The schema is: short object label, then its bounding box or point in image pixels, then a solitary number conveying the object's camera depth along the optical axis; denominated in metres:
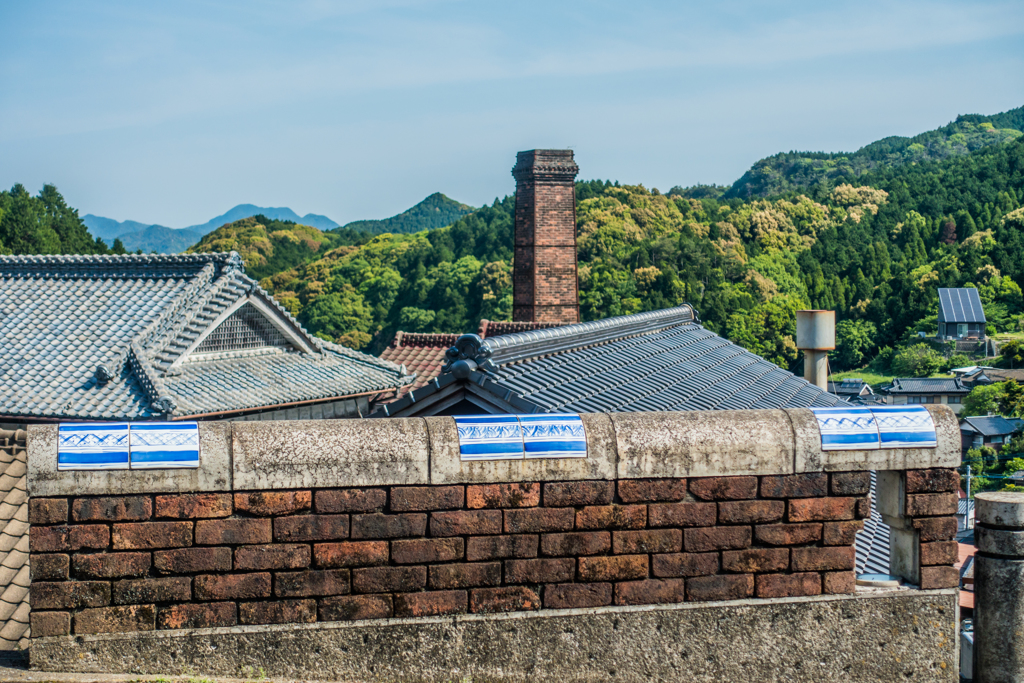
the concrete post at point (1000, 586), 3.43
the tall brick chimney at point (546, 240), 29.69
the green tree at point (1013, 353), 65.62
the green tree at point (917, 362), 69.62
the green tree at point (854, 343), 76.94
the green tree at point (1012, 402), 50.94
